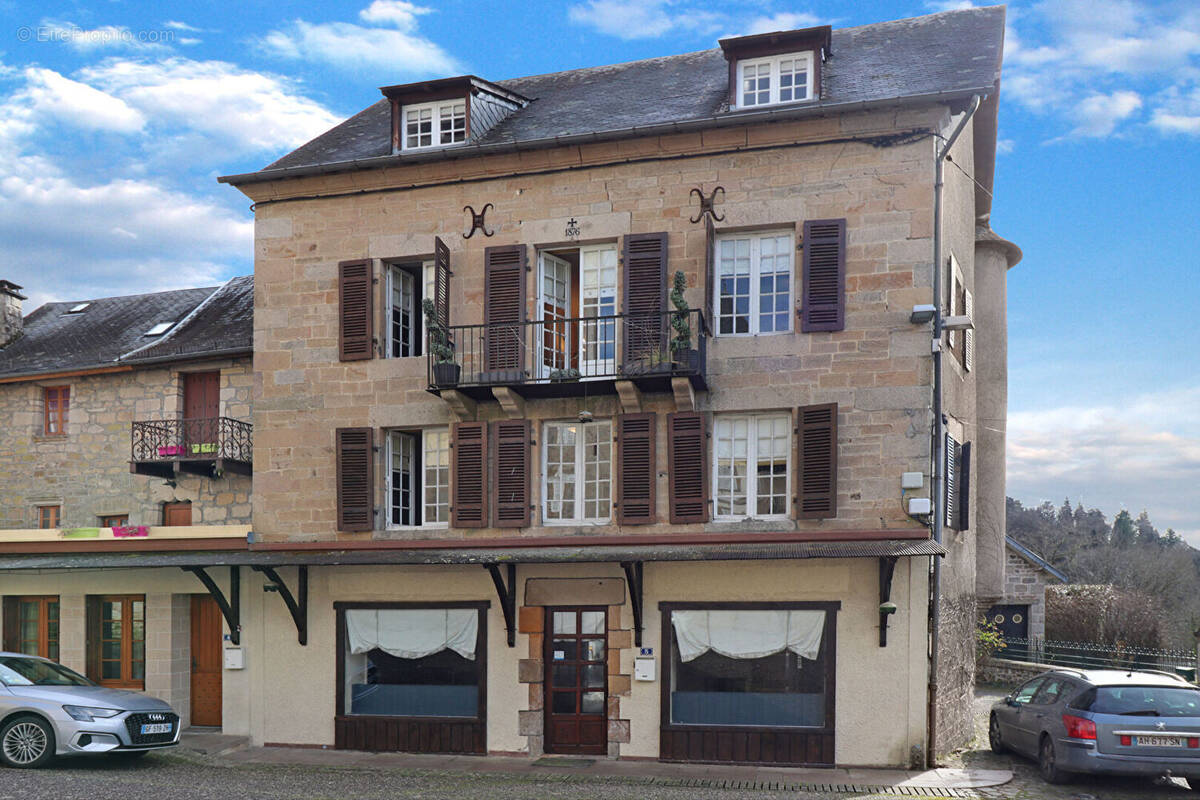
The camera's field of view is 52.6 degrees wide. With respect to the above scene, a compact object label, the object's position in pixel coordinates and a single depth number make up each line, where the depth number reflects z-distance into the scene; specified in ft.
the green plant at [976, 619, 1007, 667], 78.89
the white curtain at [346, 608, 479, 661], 53.62
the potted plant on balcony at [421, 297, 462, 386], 52.31
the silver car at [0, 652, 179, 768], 45.57
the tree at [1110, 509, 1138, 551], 279.90
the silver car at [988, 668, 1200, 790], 41.29
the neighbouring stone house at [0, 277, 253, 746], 60.64
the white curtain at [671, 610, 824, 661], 49.11
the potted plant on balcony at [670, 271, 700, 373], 49.14
